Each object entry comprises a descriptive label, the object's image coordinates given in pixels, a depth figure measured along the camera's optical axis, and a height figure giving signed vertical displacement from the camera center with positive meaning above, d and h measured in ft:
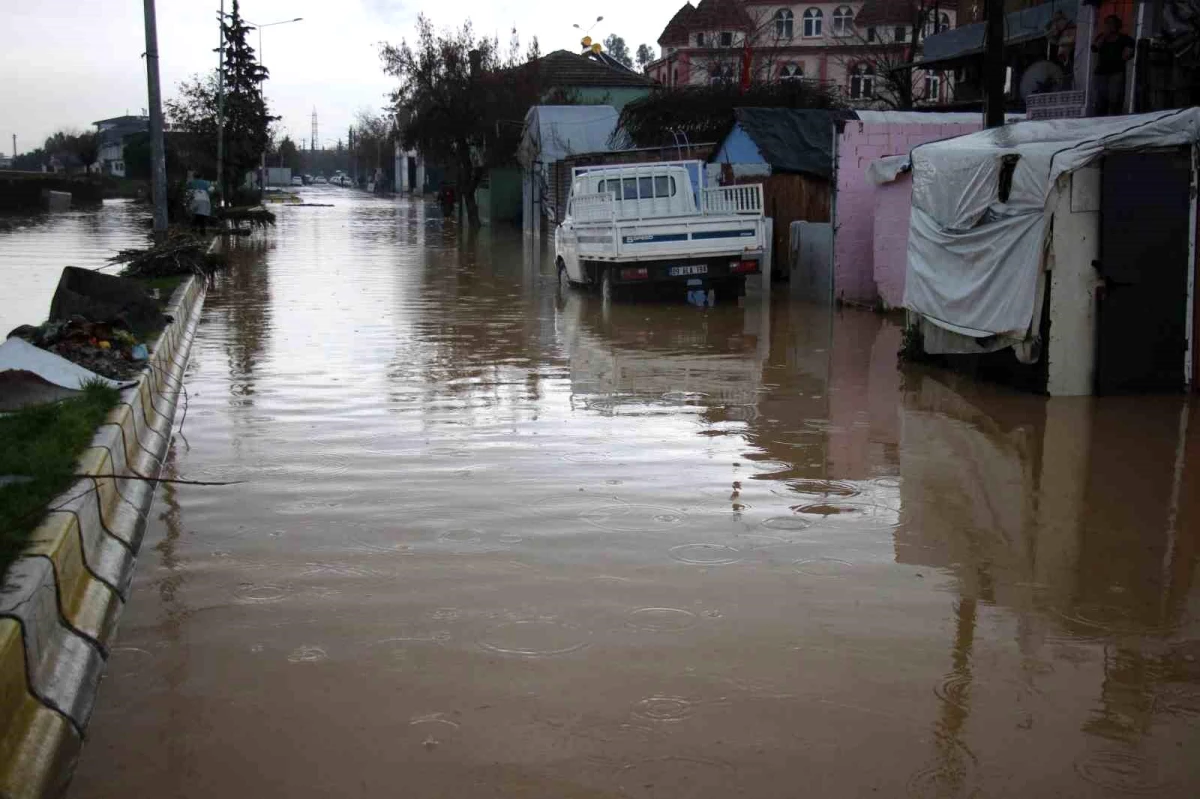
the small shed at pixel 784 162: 76.02 +2.98
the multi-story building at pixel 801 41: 171.12 +30.31
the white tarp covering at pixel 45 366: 28.43 -3.66
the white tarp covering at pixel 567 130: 136.05 +8.56
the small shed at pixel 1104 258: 34.32 -1.35
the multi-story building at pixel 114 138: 420.36 +24.27
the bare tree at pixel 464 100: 173.99 +15.08
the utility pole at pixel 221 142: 146.61 +7.69
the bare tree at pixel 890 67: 125.49 +20.19
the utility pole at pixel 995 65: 47.01 +5.49
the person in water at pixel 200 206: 111.17 +0.08
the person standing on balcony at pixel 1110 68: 51.65 +5.96
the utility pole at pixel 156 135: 70.59 +4.15
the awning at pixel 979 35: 92.53 +14.12
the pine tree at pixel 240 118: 179.42 +13.42
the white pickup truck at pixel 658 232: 61.41 -1.18
